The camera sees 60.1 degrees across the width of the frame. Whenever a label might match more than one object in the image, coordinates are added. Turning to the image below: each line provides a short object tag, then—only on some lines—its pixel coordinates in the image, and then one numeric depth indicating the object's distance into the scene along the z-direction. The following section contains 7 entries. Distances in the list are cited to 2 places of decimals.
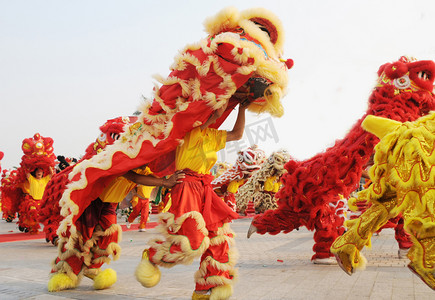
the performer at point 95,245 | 3.25
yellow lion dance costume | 2.19
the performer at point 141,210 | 9.24
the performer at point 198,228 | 2.61
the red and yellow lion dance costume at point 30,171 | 8.70
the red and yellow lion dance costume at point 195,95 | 2.67
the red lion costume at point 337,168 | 3.93
